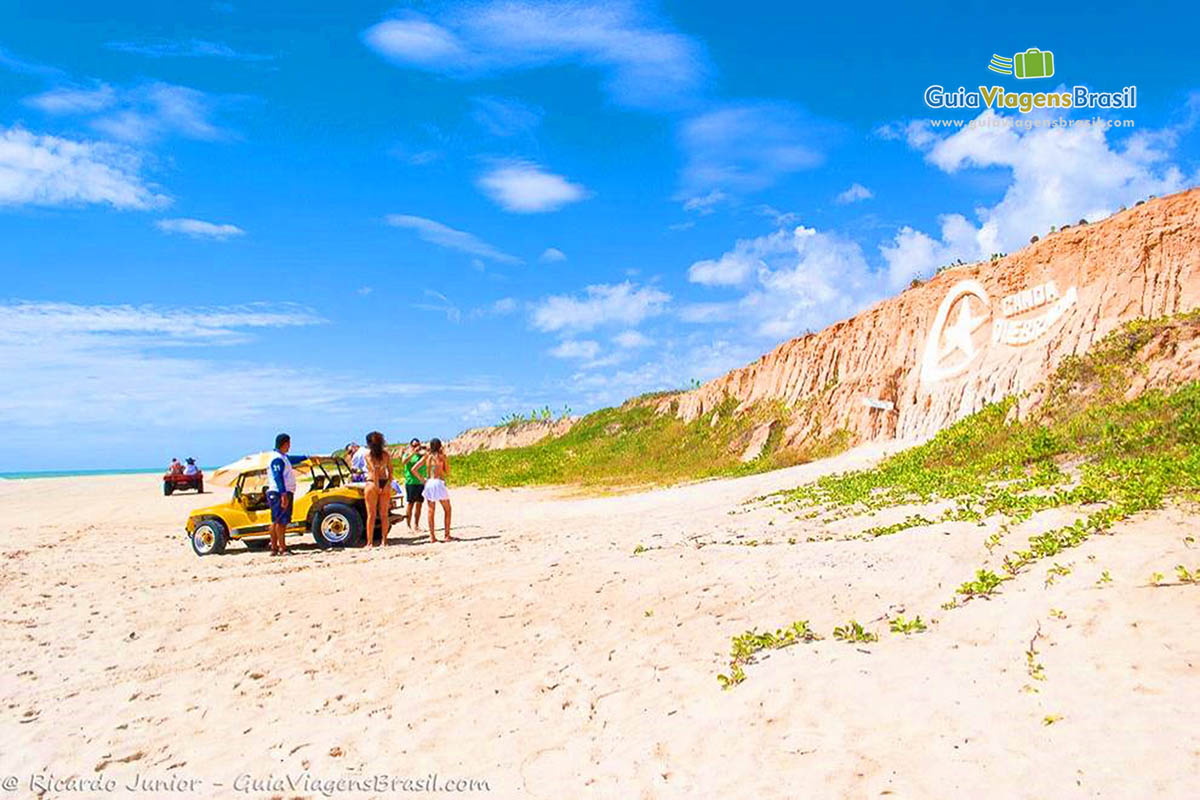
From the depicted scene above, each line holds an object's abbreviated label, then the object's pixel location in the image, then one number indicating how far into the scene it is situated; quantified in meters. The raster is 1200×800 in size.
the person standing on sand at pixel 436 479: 13.09
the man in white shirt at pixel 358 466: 17.17
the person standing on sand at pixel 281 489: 12.42
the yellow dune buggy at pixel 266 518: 13.35
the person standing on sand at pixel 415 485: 14.82
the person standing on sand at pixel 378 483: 12.73
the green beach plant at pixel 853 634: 6.13
